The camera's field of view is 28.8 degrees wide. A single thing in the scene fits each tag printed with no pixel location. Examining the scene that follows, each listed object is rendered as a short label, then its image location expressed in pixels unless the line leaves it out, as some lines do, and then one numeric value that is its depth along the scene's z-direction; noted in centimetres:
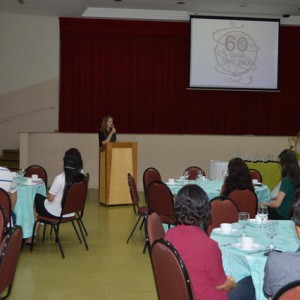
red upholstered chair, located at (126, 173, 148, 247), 677
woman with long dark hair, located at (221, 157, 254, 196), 565
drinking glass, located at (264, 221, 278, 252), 361
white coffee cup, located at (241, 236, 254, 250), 347
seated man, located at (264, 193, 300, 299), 247
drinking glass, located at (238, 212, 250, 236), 405
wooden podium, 954
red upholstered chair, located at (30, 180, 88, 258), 602
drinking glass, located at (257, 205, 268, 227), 429
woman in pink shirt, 290
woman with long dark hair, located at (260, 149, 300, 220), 572
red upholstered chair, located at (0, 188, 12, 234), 519
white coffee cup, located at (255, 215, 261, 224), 432
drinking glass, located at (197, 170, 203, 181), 763
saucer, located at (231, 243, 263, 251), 345
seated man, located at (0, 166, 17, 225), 545
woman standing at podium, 994
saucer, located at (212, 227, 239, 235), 389
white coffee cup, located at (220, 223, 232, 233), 391
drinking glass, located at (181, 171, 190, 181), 751
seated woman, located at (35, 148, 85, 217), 613
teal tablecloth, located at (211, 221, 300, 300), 328
